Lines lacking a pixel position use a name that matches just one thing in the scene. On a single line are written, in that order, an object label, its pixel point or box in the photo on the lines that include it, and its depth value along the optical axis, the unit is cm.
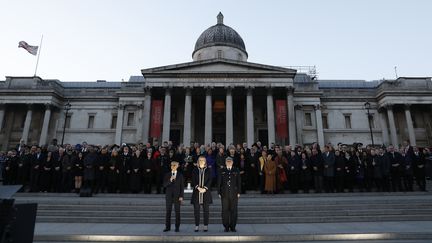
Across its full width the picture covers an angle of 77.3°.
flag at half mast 3014
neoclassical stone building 2898
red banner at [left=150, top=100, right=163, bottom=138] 2720
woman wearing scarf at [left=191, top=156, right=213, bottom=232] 716
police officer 709
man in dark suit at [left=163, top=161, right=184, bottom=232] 709
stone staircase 843
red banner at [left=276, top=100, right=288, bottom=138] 2714
